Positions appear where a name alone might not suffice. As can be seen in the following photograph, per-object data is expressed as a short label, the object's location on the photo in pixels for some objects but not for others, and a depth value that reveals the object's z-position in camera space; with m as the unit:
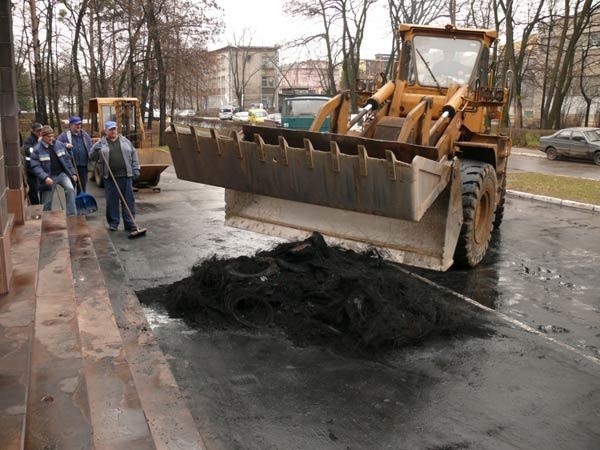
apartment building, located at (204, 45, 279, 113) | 98.62
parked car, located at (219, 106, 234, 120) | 61.83
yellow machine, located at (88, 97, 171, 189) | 18.31
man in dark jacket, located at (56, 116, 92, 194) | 10.62
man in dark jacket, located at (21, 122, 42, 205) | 9.78
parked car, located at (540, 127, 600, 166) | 23.34
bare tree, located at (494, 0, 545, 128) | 32.03
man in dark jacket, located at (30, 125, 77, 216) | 8.94
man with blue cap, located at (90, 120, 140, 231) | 9.02
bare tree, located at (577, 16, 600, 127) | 35.22
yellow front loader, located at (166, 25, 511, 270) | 5.98
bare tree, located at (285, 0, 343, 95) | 38.53
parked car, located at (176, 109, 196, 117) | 76.24
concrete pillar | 6.34
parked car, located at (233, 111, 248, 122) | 57.66
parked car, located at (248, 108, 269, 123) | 43.24
